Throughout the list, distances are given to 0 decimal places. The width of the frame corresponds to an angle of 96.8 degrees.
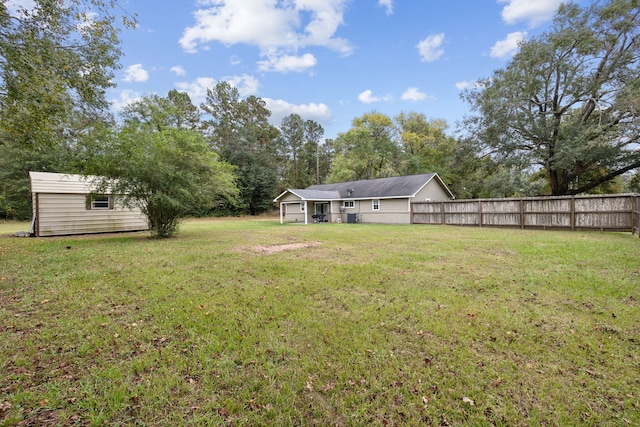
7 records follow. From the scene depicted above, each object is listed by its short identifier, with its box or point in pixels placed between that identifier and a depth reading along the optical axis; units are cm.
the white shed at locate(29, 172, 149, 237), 1284
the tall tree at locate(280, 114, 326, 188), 4291
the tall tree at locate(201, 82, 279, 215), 3512
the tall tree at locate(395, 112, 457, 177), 3375
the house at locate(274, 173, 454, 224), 2084
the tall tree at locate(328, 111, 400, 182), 3438
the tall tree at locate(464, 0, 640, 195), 1681
